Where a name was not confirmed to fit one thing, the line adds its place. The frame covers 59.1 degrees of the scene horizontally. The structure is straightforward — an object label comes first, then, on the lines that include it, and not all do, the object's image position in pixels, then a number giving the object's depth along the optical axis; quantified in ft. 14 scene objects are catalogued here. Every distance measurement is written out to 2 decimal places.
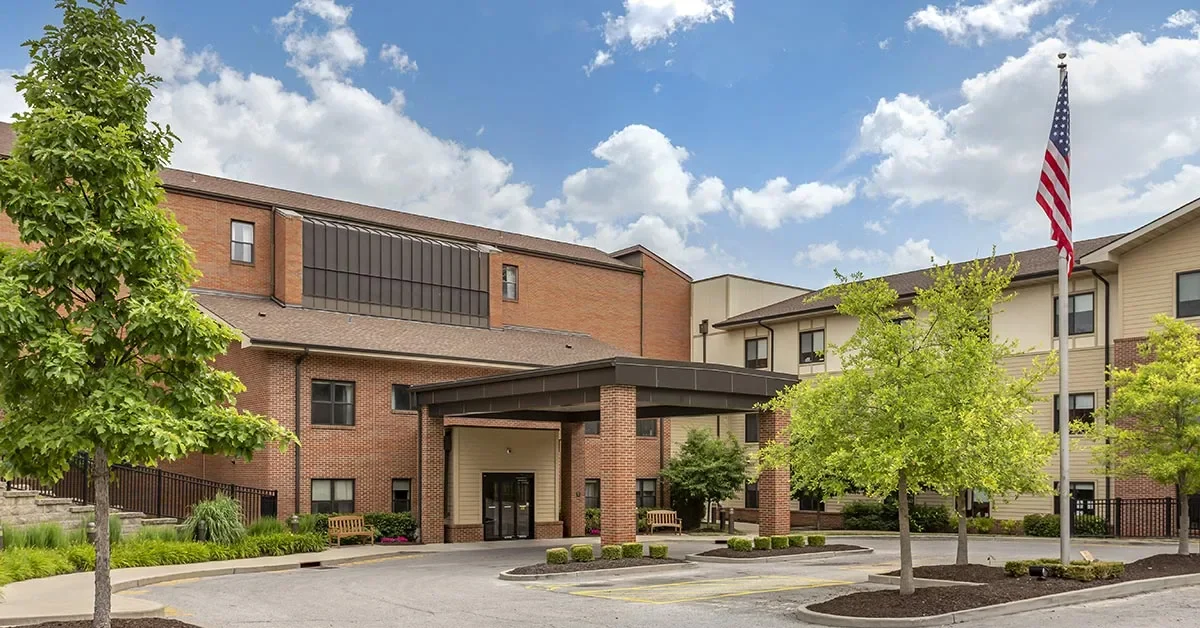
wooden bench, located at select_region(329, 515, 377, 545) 98.07
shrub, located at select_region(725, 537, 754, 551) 89.04
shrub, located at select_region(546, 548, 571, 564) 77.05
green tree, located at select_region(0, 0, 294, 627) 37.14
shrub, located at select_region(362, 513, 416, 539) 102.58
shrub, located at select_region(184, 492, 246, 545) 86.74
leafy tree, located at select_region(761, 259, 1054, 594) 51.90
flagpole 62.28
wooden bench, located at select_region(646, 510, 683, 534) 124.16
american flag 64.03
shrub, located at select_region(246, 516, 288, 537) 91.49
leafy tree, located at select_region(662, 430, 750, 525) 129.70
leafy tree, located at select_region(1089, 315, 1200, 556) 72.59
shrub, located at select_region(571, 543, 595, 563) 77.92
